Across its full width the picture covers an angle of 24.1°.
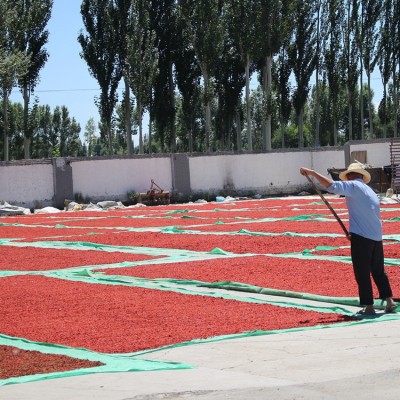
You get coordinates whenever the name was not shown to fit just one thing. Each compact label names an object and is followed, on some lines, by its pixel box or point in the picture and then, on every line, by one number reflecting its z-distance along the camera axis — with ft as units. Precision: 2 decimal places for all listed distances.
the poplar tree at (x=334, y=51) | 220.84
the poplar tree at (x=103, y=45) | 191.11
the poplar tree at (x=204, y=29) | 189.47
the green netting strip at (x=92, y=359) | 25.57
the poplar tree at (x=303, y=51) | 215.72
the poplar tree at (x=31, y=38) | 177.99
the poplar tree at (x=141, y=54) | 188.34
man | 35.35
